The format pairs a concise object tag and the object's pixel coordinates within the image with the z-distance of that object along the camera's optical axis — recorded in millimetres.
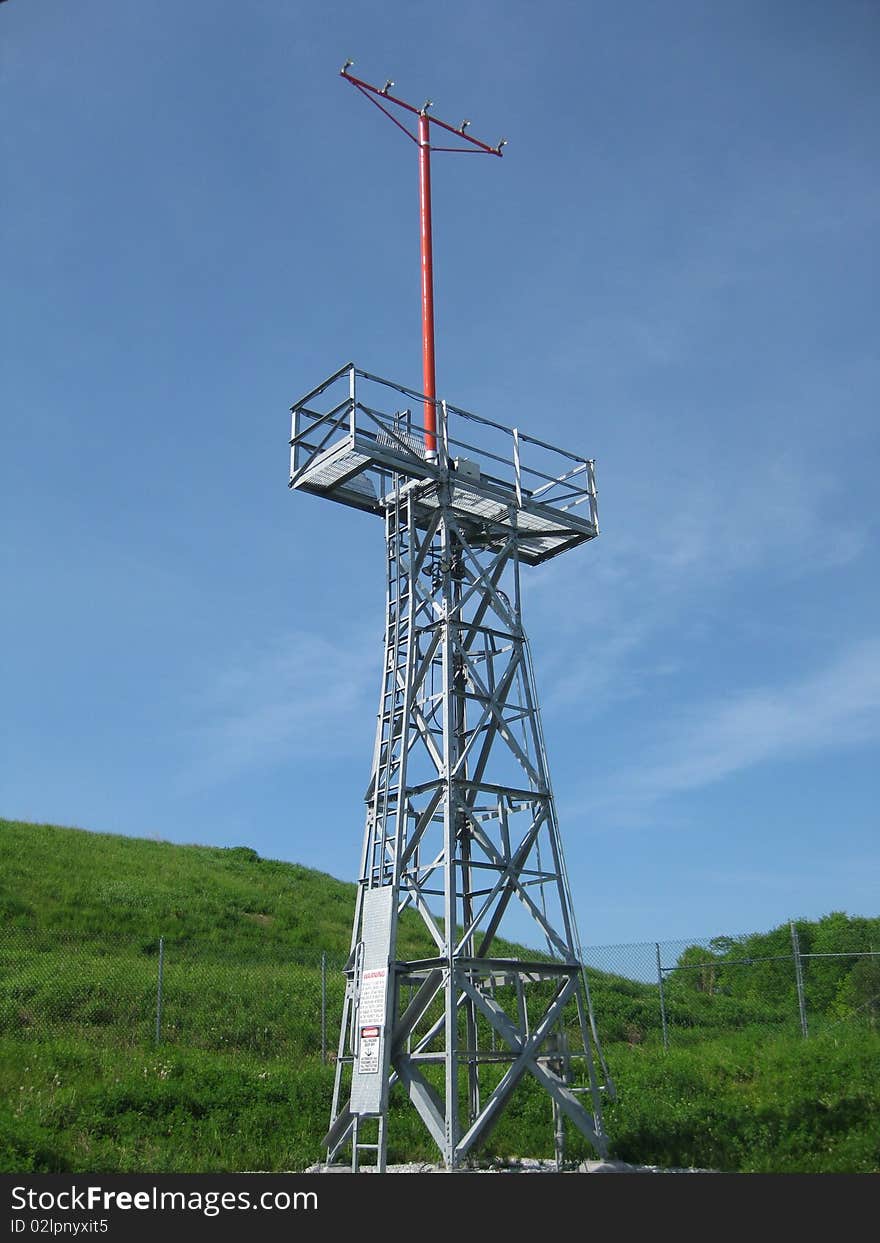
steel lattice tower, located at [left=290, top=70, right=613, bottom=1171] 14898
